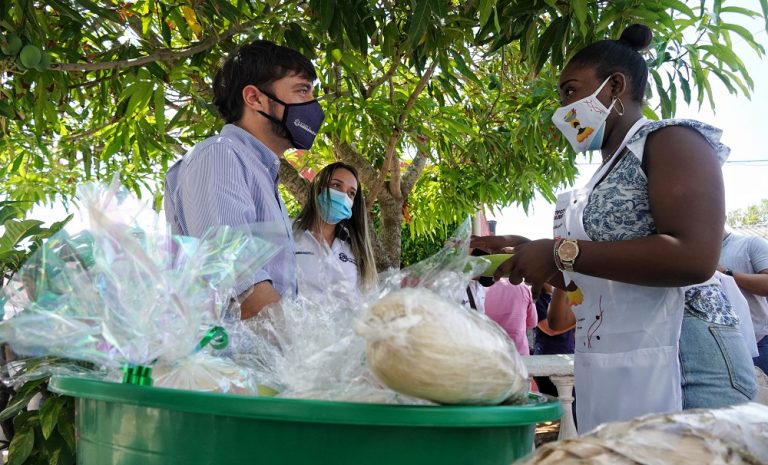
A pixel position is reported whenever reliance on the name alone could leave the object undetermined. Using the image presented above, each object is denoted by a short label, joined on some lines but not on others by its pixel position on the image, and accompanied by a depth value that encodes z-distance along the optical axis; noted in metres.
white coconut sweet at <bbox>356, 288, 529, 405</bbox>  0.67
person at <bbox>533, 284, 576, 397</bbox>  5.16
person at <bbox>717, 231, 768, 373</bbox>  3.48
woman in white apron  1.35
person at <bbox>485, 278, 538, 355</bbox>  4.73
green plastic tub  0.69
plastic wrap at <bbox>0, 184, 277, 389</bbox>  0.81
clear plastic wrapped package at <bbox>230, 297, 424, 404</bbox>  0.81
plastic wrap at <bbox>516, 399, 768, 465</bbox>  0.59
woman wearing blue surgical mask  3.57
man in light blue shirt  1.61
